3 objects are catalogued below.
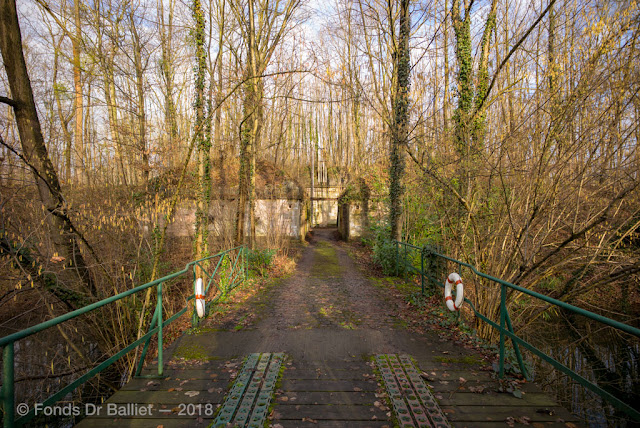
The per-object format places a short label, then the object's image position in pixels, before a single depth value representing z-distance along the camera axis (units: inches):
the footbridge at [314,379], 111.7
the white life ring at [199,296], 185.2
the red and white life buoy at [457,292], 182.2
